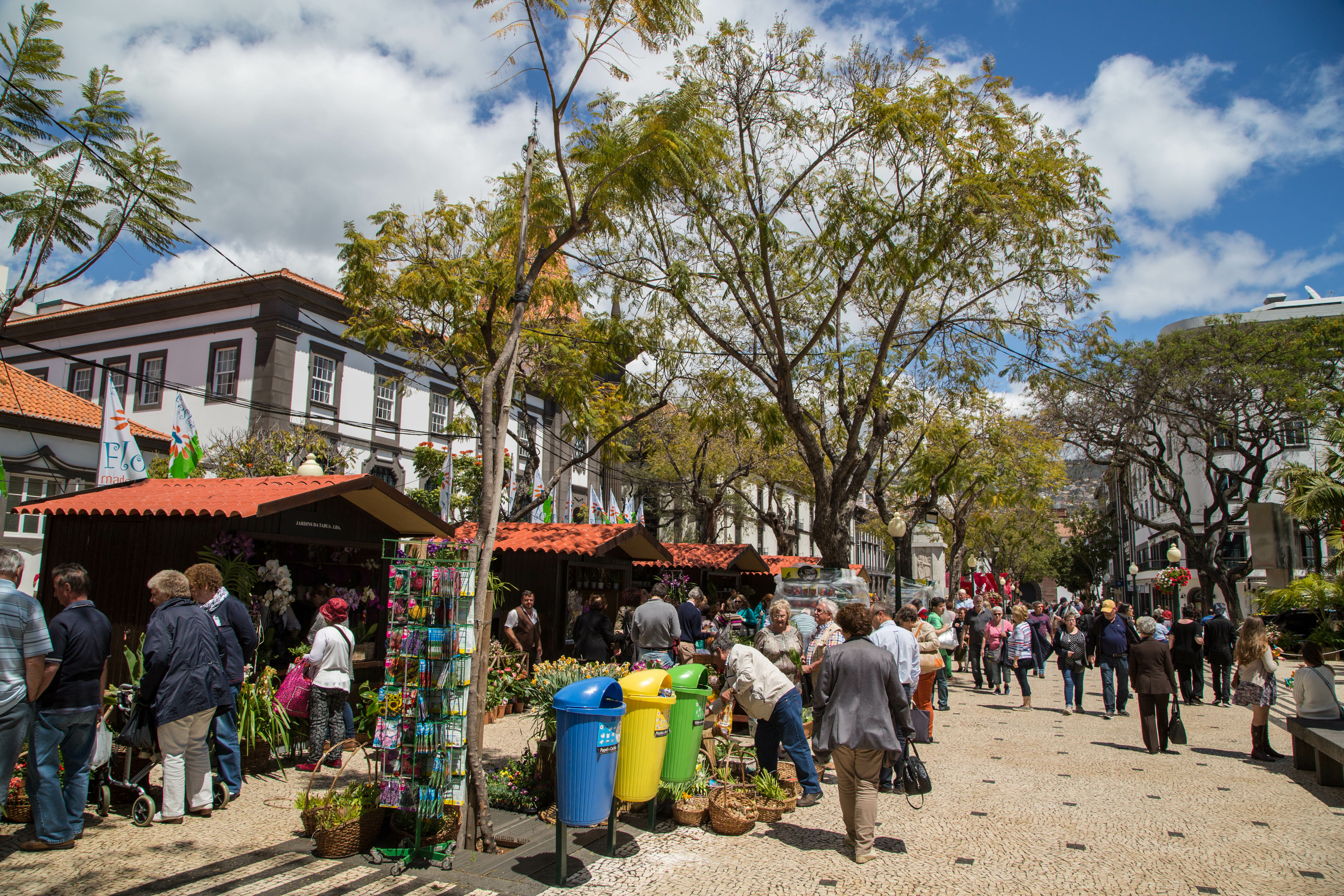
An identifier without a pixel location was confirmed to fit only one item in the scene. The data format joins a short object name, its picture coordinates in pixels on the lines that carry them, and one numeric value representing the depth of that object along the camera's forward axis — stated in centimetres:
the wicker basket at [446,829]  554
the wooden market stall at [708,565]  2020
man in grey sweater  1012
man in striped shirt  512
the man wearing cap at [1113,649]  1198
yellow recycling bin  574
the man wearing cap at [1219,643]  1393
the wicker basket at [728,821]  634
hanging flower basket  2672
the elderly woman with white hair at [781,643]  801
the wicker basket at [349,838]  552
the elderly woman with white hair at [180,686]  603
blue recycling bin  521
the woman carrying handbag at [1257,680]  952
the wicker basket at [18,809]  584
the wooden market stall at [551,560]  1486
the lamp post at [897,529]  1927
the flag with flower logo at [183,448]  1348
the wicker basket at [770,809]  661
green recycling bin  649
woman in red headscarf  773
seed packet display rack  548
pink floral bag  791
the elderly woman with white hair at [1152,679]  982
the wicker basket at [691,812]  650
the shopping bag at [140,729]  614
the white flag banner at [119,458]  1232
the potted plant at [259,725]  750
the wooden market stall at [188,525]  899
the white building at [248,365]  2308
